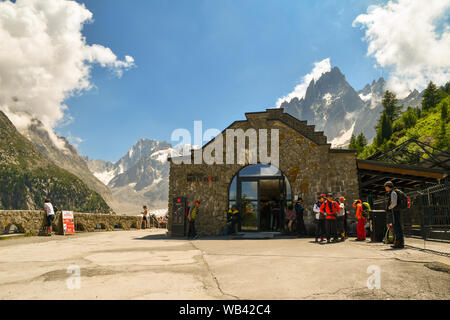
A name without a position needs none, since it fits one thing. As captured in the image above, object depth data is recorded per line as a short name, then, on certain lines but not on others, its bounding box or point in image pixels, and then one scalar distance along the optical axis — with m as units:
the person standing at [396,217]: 7.55
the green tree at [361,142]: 77.26
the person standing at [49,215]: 12.96
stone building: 13.41
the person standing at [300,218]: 12.52
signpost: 15.00
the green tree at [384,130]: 74.83
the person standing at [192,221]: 12.76
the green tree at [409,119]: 73.81
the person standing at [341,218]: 11.01
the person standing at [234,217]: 14.07
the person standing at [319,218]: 10.44
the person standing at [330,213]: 10.20
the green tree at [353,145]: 77.14
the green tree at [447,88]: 85.14
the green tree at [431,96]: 79.38
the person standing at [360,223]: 10.45
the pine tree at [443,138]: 50.23
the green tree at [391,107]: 83.50
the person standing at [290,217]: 12.95
